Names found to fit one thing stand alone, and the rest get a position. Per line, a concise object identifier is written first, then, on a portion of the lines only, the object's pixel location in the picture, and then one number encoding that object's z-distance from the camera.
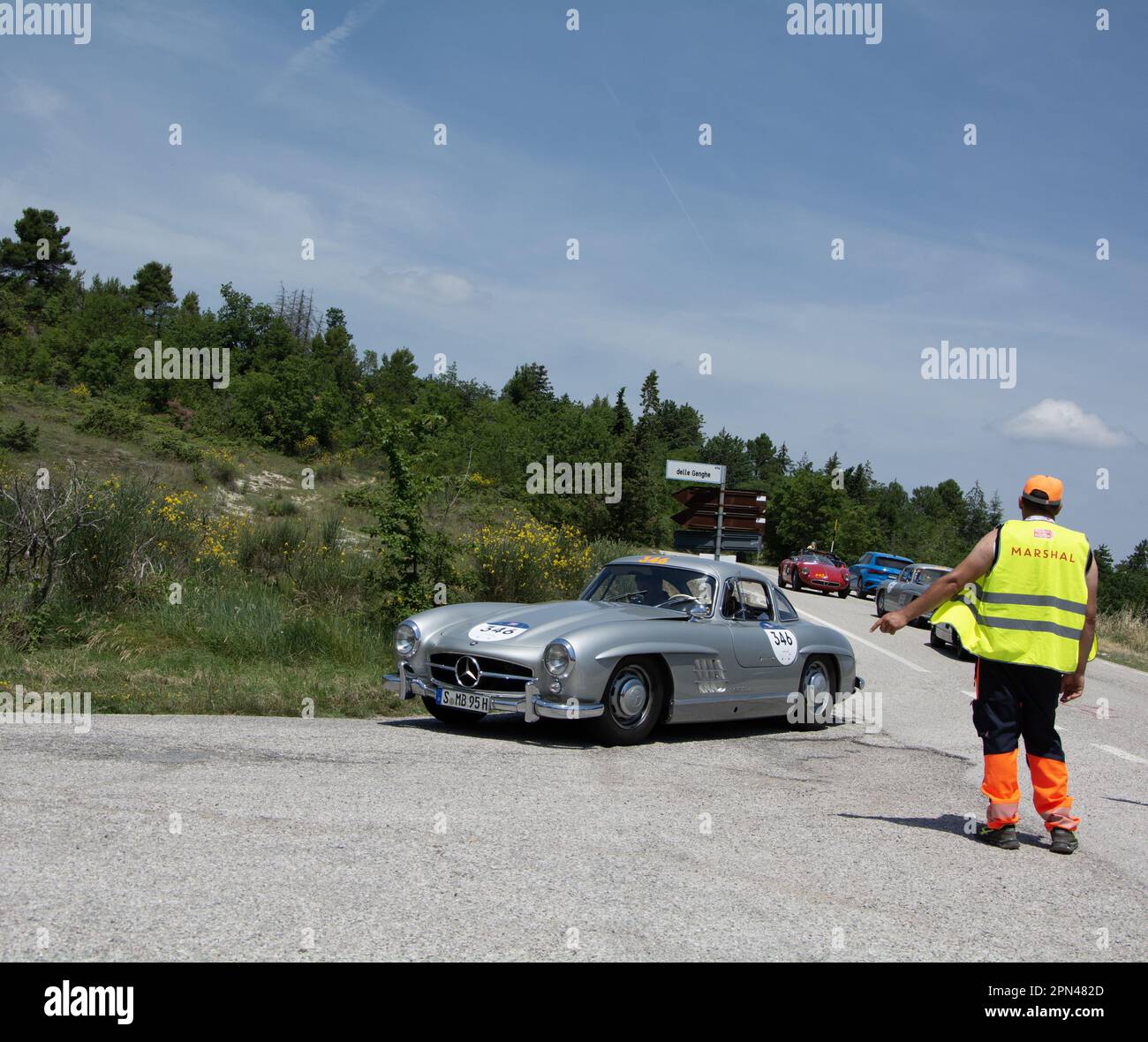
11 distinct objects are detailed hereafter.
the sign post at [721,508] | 17.83
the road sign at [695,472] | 16.94
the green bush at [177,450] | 40.00
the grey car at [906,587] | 26.70
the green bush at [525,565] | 16.03
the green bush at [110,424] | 40.22
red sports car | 40.25
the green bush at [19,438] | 32.94
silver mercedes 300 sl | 8.35
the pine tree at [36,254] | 85.81
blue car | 40.59
